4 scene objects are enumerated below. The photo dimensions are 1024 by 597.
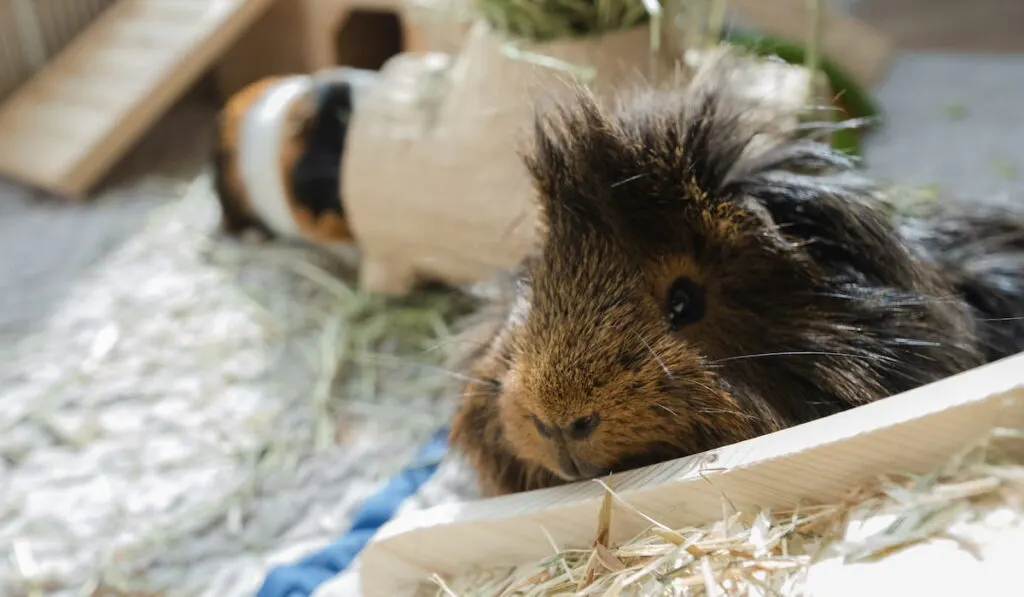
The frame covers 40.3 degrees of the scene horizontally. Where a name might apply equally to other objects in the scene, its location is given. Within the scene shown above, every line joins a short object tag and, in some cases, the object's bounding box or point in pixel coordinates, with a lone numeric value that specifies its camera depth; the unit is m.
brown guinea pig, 0.33
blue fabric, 0.40
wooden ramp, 0.75
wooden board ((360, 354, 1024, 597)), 0.28
